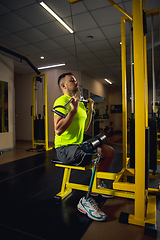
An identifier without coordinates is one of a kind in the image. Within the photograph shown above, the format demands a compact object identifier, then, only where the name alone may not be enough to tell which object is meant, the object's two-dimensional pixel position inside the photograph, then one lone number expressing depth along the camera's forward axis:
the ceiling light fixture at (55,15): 2.80
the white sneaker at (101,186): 1.77
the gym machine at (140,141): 1.22
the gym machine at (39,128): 4.67
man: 1.45
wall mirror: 4.74
